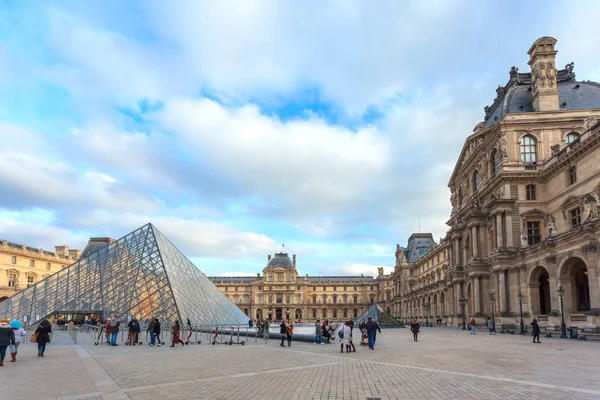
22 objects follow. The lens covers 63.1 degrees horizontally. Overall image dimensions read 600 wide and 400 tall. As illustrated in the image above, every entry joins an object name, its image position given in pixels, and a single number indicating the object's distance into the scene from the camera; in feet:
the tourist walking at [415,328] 75.03
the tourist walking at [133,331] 63.77
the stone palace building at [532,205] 92.63
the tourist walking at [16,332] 43.60
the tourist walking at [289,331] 64.13
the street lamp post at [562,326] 77.20
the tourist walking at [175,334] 61.29
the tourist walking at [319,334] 73.21
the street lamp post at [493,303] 113.54
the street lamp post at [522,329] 95.40
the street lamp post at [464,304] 125.55
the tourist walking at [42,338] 47.55
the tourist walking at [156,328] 61.72
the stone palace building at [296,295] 383.24
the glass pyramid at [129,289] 87.10
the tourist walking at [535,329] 67.31
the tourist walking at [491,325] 98.15
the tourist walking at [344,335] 54.70
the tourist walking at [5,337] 40.52
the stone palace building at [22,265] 189.16
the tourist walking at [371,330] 60.37
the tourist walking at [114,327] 62.90
